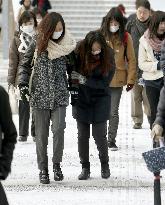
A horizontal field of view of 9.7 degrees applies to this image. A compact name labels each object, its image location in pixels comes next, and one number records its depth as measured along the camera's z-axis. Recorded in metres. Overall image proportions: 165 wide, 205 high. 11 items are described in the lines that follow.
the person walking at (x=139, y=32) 12.82
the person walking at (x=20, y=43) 11.77
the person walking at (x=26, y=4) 19.29
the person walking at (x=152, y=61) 10.61
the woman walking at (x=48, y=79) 9.29
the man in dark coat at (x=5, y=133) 5.29
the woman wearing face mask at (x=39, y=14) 14.96
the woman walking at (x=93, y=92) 9.51
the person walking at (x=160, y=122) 7.25
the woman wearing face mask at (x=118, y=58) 11.18
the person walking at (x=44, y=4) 22.82
